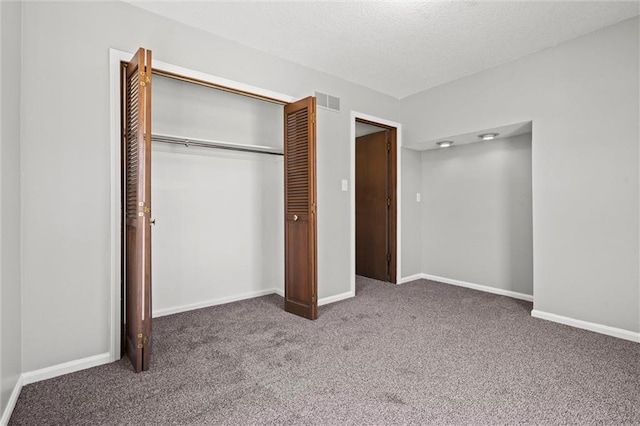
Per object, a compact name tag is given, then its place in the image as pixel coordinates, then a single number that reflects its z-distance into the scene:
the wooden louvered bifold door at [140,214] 2.12
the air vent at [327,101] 3.71
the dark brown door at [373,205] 4.72
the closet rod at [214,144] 3.11
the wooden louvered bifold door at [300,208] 3.13
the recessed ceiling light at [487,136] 3.86
